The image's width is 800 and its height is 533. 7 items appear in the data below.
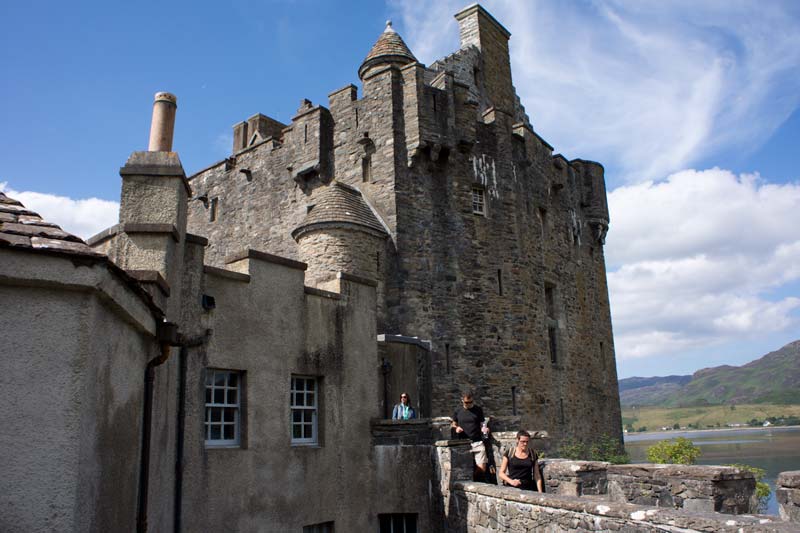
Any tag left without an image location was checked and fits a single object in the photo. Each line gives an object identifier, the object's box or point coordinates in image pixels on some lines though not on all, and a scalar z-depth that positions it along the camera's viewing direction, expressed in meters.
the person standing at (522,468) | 9.39
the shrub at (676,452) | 20.42
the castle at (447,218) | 18.27
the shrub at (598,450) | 21.44
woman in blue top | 12.63
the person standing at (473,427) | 11.46
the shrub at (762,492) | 17.68
